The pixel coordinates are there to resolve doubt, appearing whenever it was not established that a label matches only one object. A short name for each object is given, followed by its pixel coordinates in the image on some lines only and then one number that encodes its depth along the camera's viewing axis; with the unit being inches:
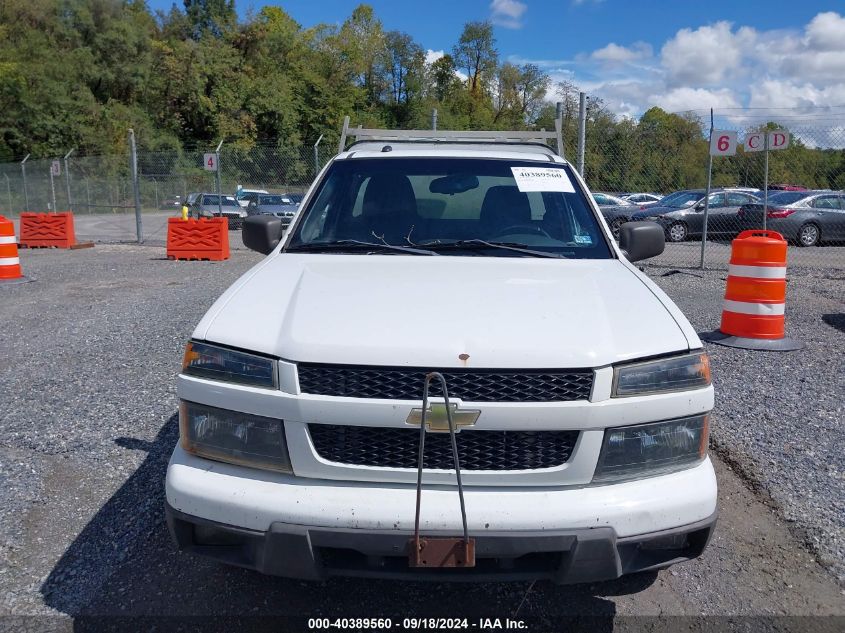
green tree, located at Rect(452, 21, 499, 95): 2866.6
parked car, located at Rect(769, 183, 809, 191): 921.2
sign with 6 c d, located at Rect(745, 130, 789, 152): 461.7
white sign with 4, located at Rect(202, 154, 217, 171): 690.2
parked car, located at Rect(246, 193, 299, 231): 953.5
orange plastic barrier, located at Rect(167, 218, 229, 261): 602.2
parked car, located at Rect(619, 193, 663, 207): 1029.1
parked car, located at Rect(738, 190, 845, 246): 711.1
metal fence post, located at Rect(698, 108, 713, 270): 483.0
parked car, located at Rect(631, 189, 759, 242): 754.2
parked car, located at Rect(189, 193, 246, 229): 982.2
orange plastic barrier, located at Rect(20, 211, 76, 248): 712.4
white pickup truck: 91.5
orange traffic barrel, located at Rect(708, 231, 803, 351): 273.9
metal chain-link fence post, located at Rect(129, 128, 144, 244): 667.4
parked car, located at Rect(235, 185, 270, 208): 989.2
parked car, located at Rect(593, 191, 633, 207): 847.7
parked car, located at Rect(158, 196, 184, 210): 1143.1
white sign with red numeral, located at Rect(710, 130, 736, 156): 465.7
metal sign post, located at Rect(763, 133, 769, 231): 449.1
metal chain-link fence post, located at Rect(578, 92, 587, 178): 508.1
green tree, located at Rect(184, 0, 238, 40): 2795.0
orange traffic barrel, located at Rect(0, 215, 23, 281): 453.7
